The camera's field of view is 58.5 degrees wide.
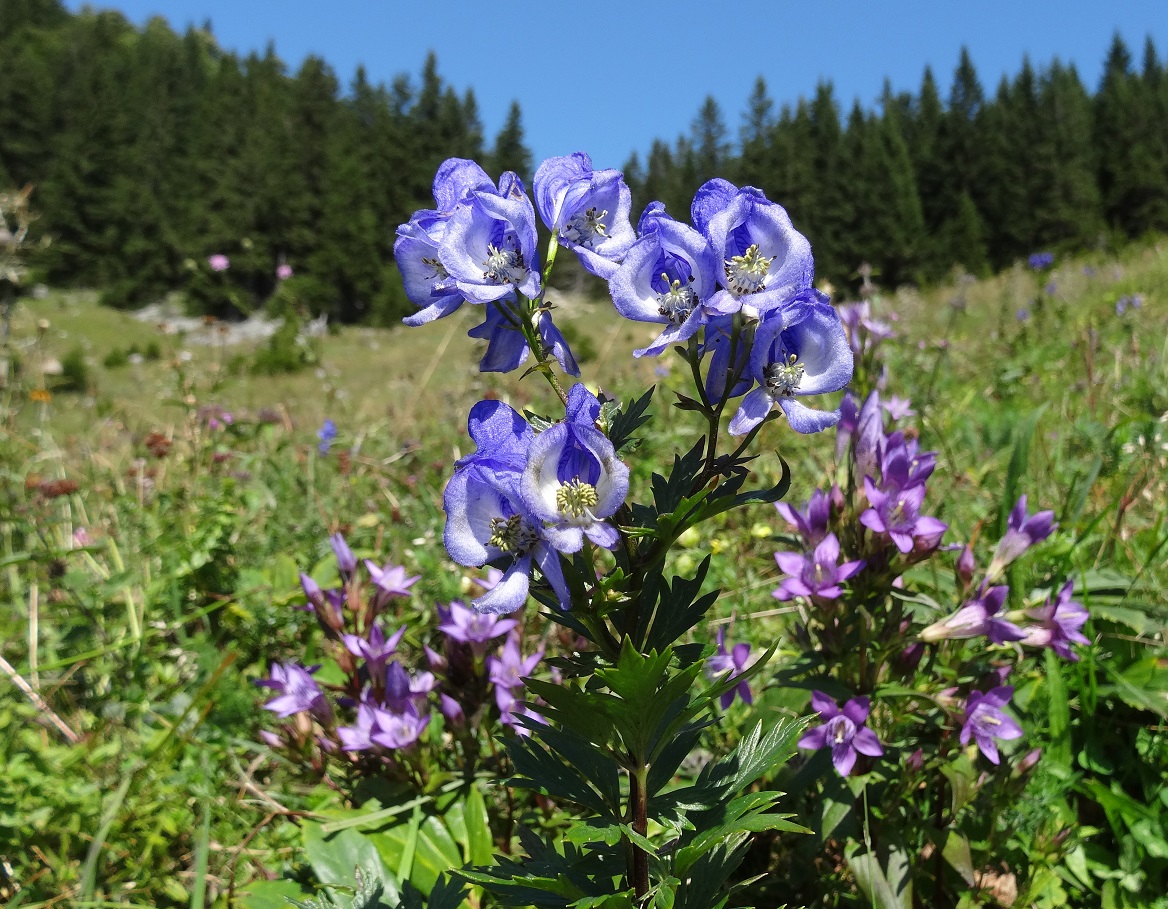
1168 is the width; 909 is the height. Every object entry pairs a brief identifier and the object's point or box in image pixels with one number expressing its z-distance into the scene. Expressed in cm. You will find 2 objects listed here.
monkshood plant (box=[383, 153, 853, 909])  22
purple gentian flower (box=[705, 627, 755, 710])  35
